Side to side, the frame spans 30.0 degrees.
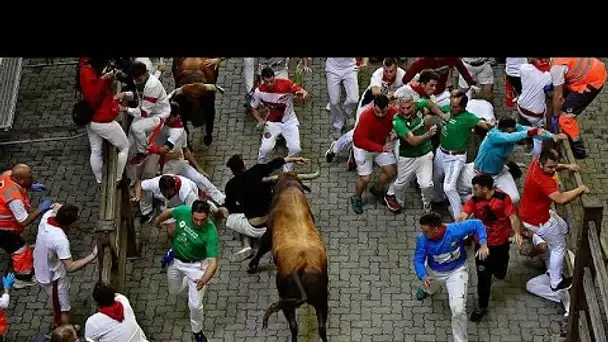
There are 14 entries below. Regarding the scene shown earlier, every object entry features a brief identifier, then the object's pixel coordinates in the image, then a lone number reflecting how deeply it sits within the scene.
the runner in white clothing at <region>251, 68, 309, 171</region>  12.62
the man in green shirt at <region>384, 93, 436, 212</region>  11.96
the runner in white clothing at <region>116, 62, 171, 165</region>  12.18
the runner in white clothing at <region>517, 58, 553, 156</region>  12.72
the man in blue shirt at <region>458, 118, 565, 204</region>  11.26
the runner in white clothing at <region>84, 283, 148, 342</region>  9.76
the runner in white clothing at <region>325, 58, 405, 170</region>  12.74
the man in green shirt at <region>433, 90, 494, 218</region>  11.70
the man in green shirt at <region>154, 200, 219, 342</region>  10.48
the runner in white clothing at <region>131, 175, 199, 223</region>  11.45
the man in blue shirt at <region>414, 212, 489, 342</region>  10.25
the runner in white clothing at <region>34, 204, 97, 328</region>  10.45
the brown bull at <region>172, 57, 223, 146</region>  13.29
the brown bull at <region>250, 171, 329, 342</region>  10.26
